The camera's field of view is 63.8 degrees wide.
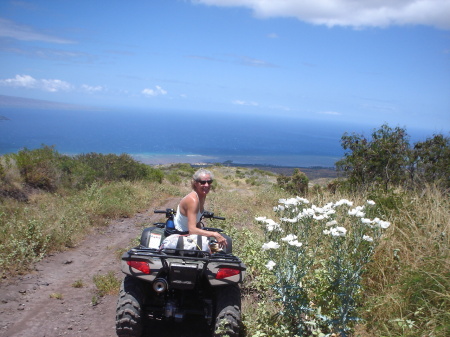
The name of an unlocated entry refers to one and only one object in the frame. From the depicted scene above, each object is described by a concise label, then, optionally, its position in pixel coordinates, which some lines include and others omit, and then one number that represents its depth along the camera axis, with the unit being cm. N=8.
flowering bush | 337
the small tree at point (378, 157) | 1161
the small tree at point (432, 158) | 1039
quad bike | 334
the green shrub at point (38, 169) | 1196
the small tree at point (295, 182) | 1916
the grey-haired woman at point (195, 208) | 418
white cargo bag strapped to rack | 370
